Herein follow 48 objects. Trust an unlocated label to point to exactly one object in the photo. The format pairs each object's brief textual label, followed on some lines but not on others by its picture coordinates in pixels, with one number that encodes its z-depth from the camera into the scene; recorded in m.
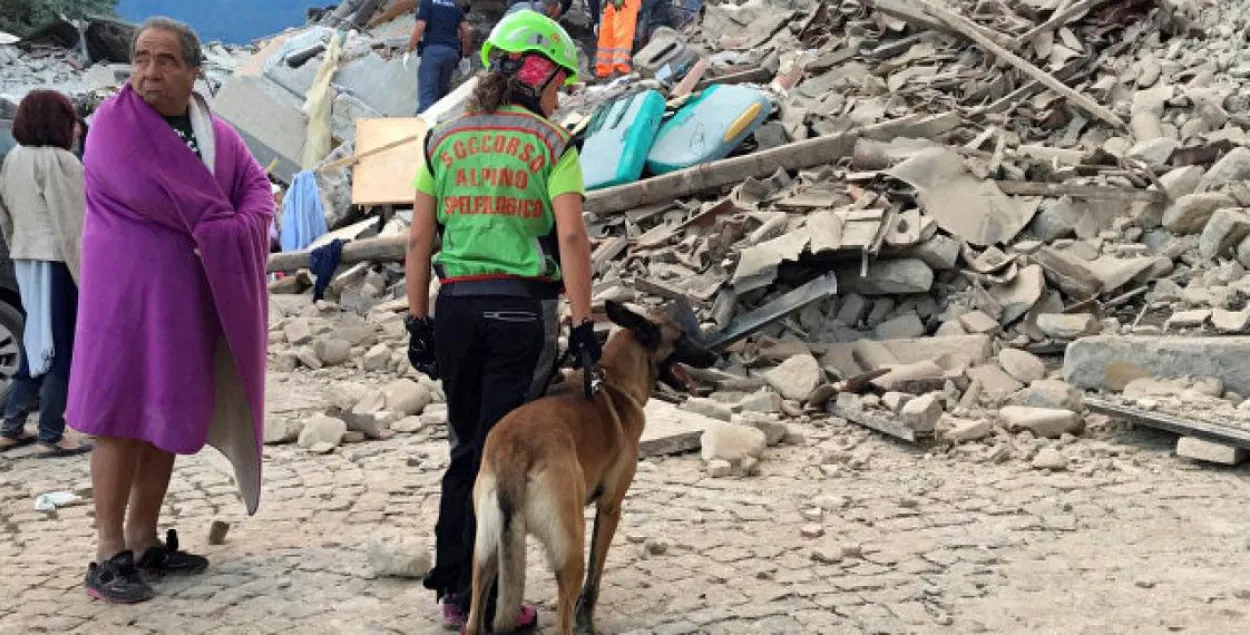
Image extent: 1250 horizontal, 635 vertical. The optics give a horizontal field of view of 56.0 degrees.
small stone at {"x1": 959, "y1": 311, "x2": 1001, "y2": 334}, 8.04
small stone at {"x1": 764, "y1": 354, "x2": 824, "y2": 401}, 7.51
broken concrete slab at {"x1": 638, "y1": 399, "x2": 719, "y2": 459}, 6.29
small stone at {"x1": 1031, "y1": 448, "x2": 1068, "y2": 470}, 6.08
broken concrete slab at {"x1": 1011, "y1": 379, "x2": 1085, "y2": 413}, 6.97
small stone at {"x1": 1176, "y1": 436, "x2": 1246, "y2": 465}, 5.86
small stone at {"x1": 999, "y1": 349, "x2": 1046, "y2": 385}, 7.52
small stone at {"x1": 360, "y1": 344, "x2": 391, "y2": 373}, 8.84
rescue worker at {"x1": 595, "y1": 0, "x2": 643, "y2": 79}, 15.52
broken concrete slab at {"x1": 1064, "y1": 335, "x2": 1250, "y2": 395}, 6.84
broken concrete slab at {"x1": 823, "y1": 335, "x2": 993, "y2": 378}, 7.80
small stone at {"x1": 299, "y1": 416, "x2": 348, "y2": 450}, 6.79
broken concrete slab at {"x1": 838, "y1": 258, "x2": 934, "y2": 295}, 8.34
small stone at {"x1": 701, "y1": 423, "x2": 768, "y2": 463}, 6.22
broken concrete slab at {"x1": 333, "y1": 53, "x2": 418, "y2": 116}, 15.91
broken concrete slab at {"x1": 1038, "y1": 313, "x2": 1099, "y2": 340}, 7.88
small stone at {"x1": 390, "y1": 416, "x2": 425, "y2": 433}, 7.12
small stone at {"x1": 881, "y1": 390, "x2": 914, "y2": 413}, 6.91
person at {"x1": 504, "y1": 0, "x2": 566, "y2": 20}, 15.73
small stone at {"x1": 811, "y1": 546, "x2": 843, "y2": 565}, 4.73
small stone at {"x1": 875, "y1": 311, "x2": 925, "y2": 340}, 8.32
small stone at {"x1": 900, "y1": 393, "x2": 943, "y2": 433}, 6.58
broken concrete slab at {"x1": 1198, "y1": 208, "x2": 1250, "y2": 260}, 8.21
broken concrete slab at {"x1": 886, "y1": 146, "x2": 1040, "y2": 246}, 8.80
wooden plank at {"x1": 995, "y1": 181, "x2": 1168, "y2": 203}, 9.01
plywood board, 12.45
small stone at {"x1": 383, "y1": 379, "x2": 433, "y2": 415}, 7.43
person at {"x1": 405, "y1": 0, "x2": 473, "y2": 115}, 15.16
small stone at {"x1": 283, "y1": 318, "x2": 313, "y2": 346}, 9.75
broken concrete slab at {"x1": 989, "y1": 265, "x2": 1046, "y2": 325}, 8.17
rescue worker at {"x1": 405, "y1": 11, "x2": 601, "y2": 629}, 3.67
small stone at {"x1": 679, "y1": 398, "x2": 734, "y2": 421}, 6.98
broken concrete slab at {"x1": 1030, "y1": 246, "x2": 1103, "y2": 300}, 8.28
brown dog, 3.42
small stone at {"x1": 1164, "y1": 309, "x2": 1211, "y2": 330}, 7.68
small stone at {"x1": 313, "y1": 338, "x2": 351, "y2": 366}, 9.20
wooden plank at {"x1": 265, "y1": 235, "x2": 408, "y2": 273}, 11.03
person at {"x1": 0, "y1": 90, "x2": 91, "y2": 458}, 6.25
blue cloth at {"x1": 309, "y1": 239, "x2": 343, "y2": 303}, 10.99
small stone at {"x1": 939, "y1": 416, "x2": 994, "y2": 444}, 6.62
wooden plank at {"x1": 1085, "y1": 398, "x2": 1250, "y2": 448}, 5.84
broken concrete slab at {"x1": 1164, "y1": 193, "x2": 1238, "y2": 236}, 8.60
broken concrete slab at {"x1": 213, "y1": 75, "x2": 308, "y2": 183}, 15.26
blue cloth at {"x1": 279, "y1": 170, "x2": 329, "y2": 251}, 12.39
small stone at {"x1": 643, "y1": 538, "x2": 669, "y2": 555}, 4.82
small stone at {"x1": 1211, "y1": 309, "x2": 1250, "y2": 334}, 7.38
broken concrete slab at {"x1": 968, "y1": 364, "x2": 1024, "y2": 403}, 7.32
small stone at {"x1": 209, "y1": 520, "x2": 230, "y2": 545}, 4.96
